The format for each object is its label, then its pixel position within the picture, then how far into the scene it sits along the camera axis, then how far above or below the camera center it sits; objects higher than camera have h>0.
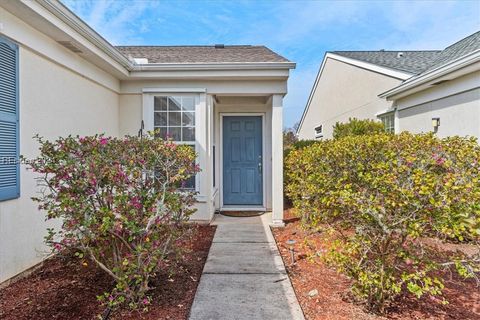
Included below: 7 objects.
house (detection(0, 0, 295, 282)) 3.30 +0.98
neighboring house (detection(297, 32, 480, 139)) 5.11 +1.62
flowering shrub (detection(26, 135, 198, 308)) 2.52 -0.42
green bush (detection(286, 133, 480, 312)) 2.25 -0.40
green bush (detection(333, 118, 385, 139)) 7.34 +0.73
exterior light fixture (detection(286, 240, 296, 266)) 3.96 -1.33
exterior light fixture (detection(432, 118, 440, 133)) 5.91 +0.67
